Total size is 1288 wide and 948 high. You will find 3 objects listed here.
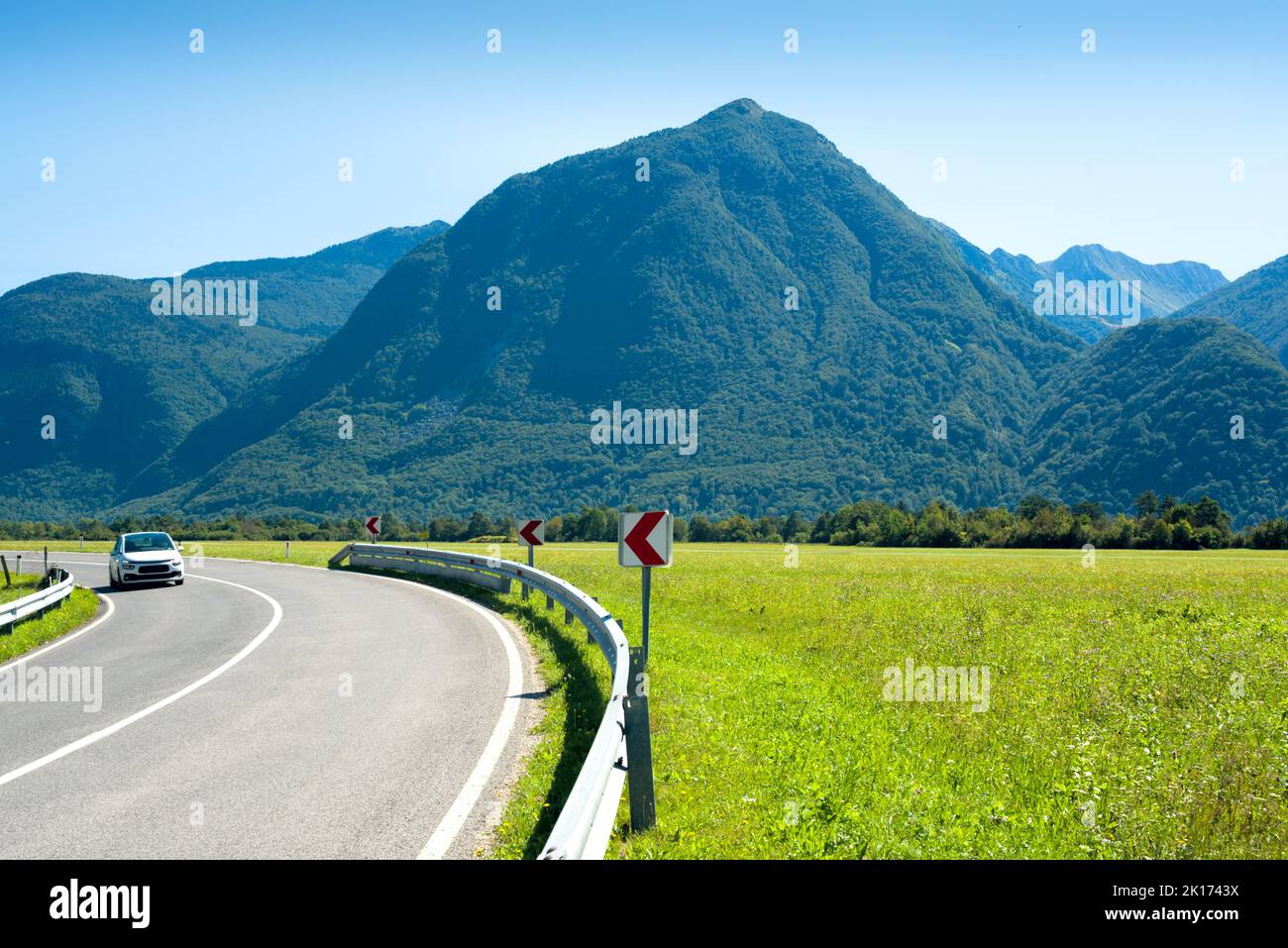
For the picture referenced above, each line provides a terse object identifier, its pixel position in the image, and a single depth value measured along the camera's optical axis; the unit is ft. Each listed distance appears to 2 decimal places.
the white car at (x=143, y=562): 82.33
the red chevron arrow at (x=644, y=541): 36.58
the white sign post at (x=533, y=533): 73.67
